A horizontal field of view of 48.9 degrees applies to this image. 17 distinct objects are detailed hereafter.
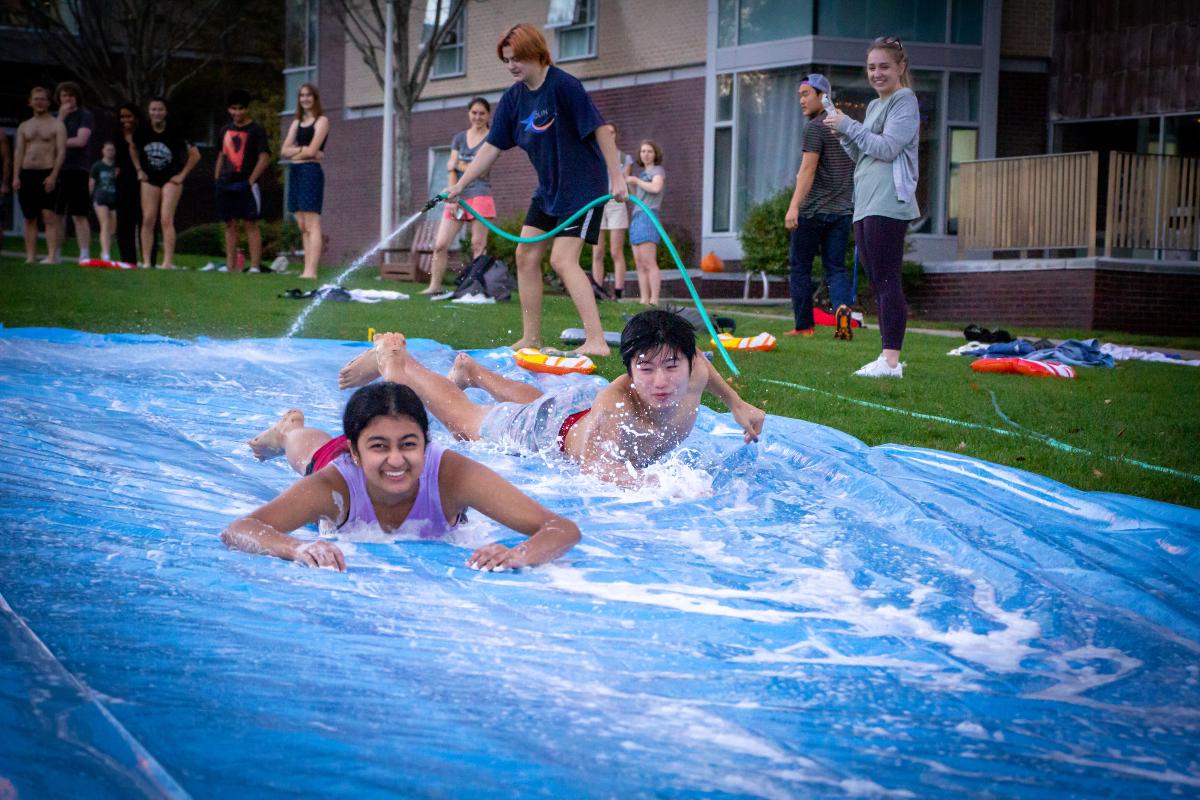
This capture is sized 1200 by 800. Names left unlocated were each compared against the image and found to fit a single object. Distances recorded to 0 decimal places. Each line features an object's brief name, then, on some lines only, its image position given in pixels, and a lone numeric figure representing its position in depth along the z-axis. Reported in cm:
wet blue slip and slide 242
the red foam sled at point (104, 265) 1581
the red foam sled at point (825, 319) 1272
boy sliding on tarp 510
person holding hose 819
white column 2234
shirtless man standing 1553
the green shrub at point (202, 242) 2941
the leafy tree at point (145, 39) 2997
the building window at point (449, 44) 2509
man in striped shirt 1041
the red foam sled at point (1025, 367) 852
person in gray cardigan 793
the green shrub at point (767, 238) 1727
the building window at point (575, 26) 2214
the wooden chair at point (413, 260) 1862
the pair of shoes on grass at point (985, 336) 1032
